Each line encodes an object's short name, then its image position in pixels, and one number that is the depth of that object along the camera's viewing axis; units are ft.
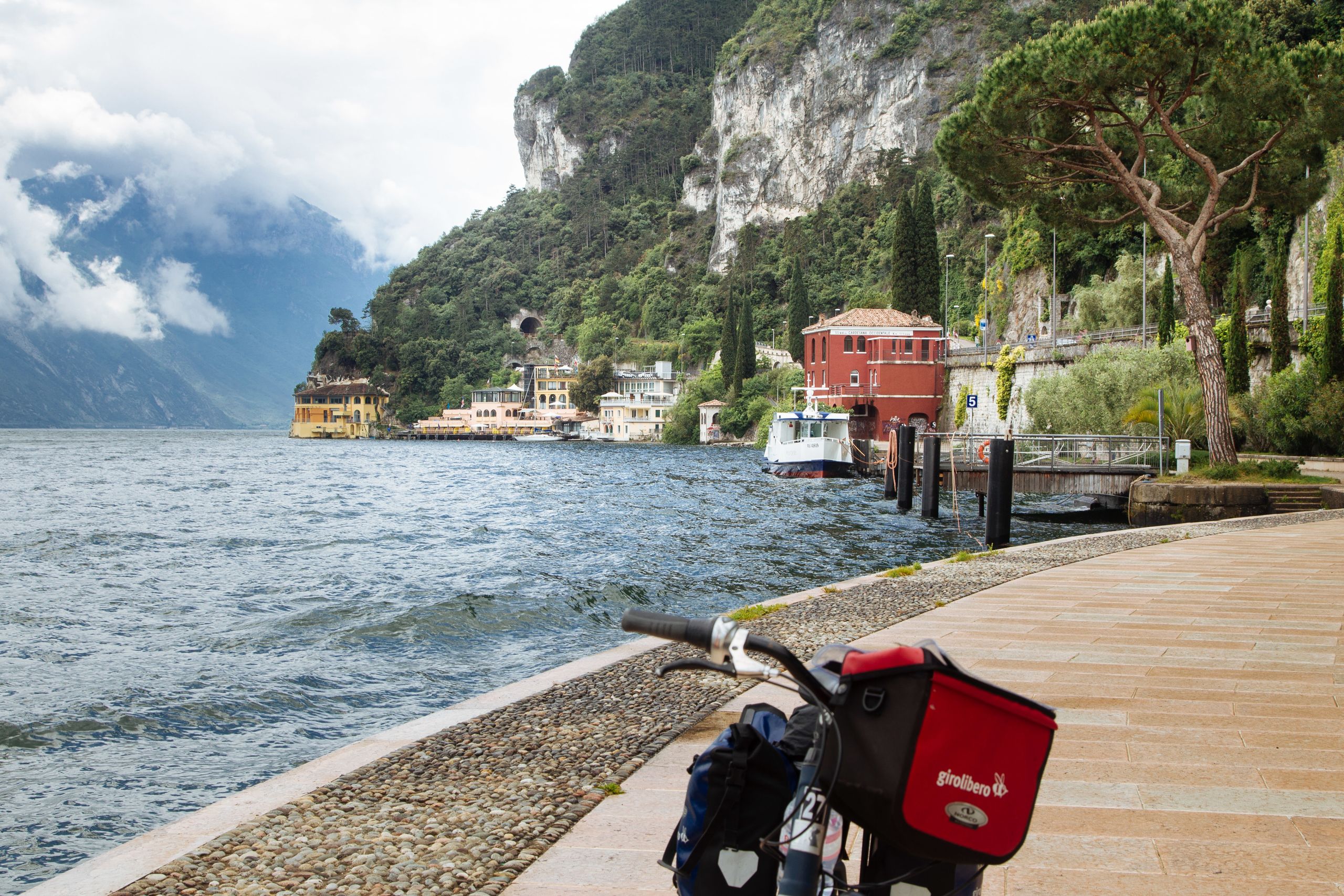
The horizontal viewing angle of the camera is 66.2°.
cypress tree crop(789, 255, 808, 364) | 274.98
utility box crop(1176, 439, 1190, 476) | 76.13
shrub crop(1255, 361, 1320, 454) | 92.63
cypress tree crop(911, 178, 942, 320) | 210.79
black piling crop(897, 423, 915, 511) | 93.86
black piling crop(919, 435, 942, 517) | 86.22
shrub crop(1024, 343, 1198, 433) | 103.40
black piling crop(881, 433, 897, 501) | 109.09
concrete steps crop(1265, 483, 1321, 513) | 65.92
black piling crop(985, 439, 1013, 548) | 66.44
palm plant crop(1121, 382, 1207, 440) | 91.40
